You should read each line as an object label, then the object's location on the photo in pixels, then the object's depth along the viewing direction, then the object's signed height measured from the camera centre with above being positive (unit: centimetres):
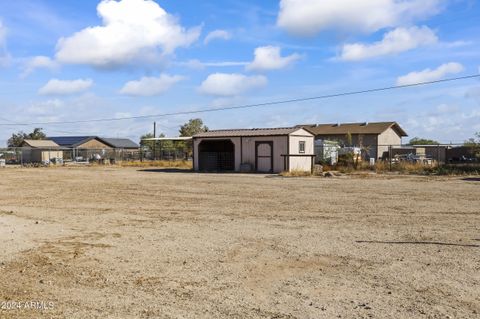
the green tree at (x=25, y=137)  9619 +407
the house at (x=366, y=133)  6147 +331
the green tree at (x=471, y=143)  3346 +109
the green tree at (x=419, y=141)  8722 +323
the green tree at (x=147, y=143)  8145 +268
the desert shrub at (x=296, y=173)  3148 -94
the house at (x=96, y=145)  6712 +231
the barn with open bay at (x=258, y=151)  3534 +54
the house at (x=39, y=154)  6588 +55
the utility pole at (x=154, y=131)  6709 +364
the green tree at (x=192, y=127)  8212 +515
